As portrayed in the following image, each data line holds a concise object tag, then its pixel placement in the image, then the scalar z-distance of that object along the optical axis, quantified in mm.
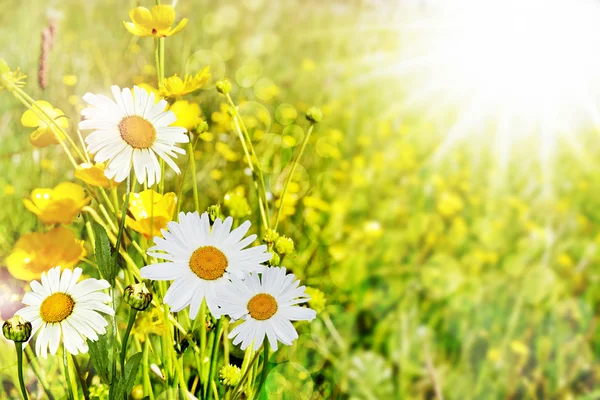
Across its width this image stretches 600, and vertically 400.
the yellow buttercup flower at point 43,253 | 390
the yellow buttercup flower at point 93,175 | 373
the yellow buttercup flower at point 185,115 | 406
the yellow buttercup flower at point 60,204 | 391
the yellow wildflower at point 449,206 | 1434
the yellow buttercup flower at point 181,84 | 394
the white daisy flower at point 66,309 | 358
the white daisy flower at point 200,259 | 343
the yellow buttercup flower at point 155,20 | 392
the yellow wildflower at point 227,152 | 817
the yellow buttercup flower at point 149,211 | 382
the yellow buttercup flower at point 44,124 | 380
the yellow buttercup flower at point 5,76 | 362
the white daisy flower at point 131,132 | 344
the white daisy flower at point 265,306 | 358
